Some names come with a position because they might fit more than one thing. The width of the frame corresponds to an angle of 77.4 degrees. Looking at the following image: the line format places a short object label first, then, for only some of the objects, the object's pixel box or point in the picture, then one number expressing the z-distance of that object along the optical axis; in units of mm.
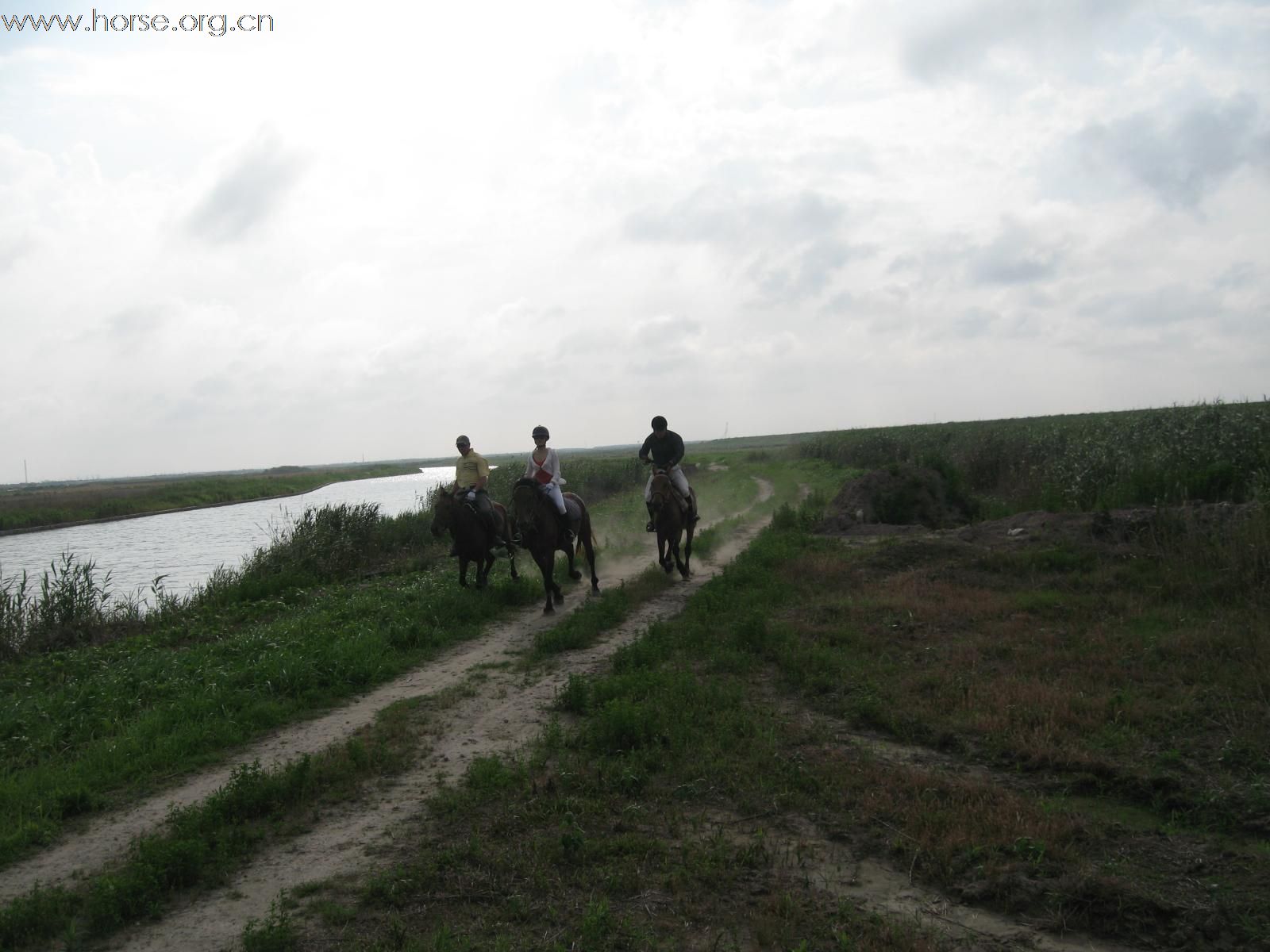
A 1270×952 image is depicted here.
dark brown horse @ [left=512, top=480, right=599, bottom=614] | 12398
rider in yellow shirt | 13758
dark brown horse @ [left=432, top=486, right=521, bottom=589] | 13555
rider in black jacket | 14812
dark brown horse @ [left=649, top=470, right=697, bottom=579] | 14383
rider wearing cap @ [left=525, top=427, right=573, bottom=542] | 13070
